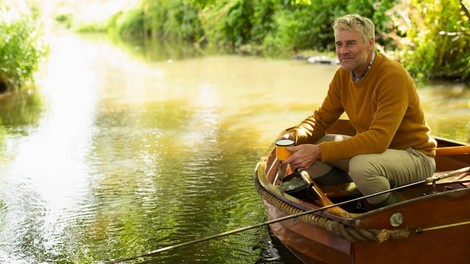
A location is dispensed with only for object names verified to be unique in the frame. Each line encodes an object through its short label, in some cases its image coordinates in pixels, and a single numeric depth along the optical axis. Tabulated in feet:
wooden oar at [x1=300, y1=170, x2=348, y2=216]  11.63
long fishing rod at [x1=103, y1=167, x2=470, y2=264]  11.77
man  12.55
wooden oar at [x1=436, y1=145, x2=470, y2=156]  15.44
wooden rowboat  11.28
